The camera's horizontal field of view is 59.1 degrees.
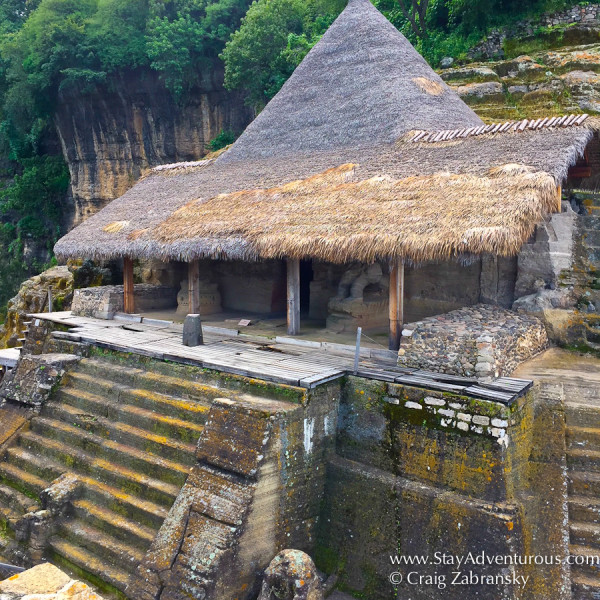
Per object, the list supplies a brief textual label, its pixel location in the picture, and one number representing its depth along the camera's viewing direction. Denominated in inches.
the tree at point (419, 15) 711.7
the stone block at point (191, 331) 313.9
